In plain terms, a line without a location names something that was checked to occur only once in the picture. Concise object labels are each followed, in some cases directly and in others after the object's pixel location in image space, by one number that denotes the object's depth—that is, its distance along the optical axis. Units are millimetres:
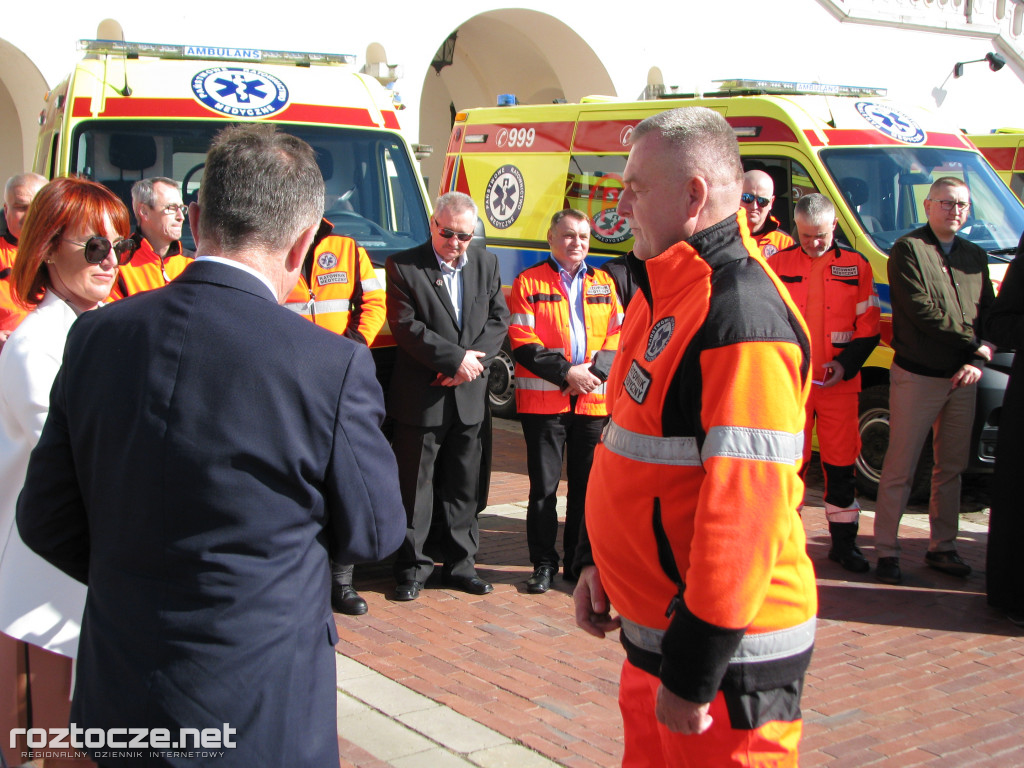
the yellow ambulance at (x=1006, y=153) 12078
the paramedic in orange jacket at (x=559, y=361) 5445
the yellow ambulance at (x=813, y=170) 7227
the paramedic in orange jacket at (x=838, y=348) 5852
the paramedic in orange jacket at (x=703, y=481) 1938
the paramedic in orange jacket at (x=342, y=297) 5025
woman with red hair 2469
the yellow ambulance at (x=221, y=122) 6184
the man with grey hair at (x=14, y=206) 5727
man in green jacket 5629
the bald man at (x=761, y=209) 6305
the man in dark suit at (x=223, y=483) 1763
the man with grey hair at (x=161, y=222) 4684
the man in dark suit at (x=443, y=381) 5227
